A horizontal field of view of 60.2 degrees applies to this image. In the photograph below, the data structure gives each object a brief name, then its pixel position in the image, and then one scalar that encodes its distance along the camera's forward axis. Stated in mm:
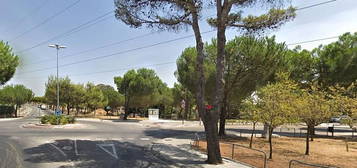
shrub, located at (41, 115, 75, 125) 30528
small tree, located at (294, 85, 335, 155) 16859
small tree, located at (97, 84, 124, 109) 70875
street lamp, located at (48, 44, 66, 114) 34778
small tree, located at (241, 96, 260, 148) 16725
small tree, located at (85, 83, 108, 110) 58969
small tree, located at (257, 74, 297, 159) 15484
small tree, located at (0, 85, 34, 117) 53988
